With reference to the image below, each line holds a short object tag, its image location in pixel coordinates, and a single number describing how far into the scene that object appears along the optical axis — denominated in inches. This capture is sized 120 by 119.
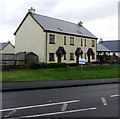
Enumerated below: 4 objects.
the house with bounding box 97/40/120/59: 2212.6
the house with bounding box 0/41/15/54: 2589.8
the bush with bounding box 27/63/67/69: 1134.0
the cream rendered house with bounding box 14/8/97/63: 1414.9
